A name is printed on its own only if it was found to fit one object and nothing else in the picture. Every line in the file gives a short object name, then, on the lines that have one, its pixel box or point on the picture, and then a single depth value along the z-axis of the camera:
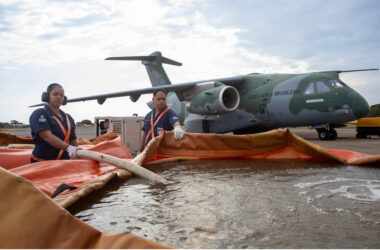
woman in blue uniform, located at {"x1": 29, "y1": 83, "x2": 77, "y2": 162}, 3.52
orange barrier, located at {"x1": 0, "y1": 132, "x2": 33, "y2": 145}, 7.15
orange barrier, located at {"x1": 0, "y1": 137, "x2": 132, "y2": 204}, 2.92
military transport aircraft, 11.70
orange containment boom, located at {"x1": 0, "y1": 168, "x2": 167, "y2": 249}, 1.10
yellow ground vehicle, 13.76
